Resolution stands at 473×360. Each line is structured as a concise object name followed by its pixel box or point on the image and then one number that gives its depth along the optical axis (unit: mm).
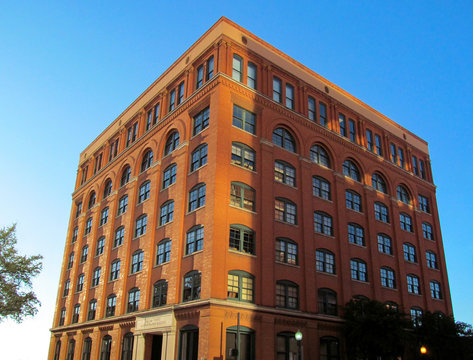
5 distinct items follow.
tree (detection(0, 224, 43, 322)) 48312
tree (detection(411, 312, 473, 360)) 40906
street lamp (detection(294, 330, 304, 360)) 33122
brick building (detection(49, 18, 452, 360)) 32750
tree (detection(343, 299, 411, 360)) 34531
